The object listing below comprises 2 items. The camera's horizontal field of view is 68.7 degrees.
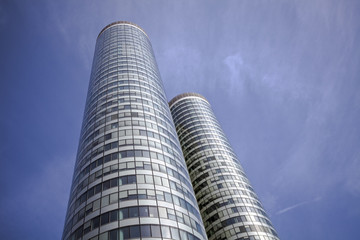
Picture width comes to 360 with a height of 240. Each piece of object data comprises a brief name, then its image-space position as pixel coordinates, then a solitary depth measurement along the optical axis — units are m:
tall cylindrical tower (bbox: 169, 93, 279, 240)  69.56
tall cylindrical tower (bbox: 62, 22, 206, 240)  35.34
